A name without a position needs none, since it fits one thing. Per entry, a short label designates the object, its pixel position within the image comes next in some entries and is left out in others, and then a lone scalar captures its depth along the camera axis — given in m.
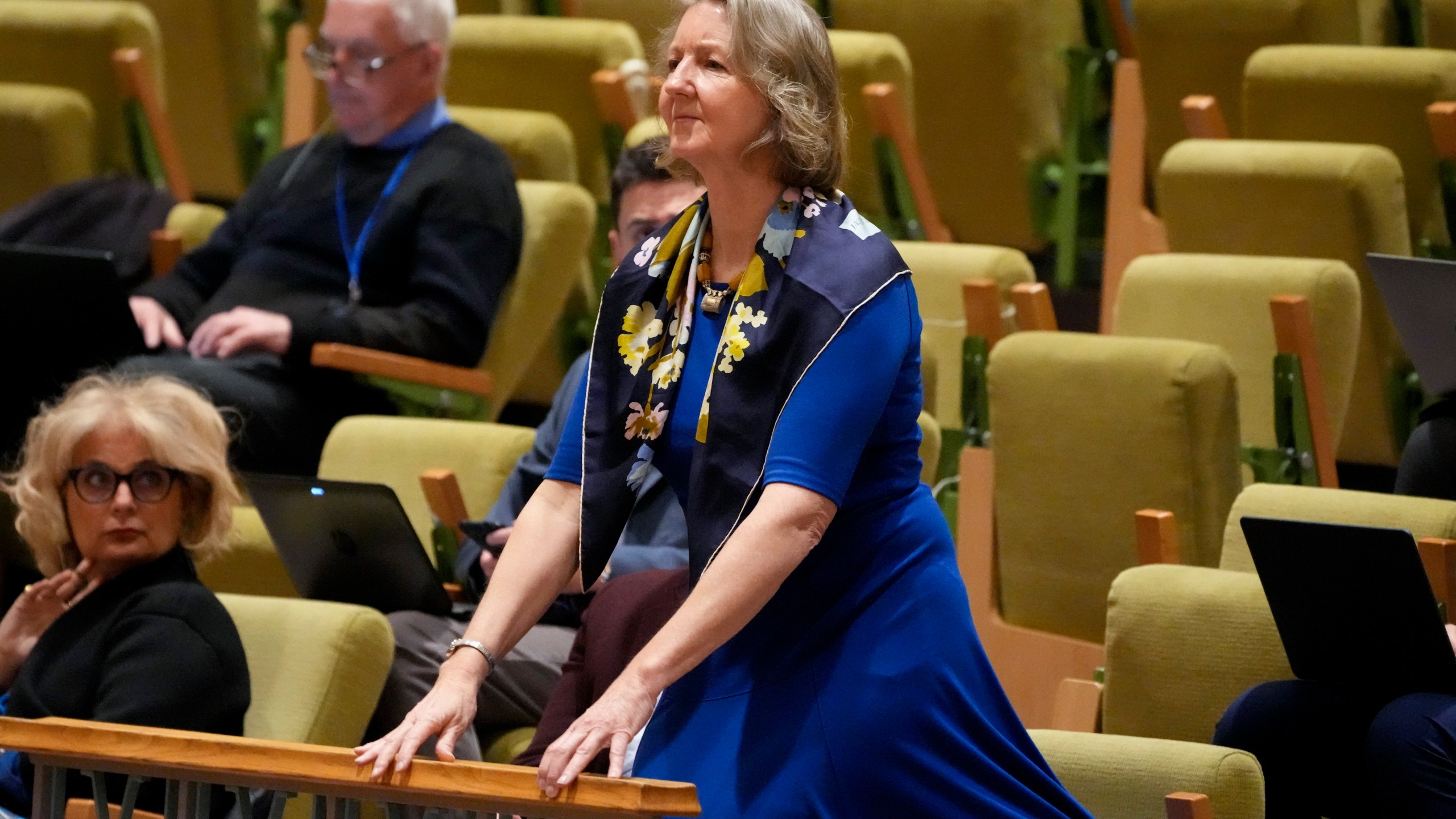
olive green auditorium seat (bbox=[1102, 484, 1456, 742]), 16.69
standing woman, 15.83
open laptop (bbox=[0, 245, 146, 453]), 17.86
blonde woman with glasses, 16.73
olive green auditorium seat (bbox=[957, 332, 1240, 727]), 17.27
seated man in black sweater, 18.19
